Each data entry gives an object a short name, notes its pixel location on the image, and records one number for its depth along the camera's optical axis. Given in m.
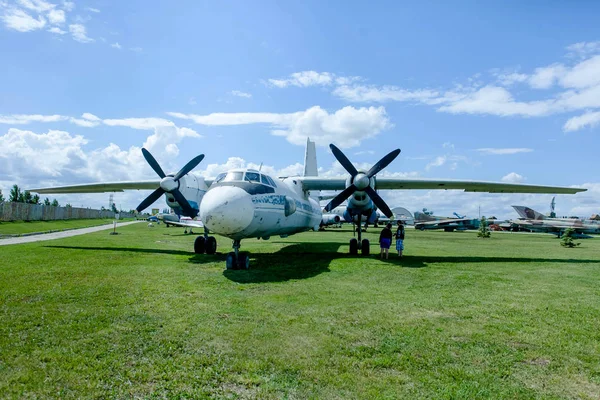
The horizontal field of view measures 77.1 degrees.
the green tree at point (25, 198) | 85.01
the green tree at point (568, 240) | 27.75
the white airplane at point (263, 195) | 12.01
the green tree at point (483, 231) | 41.38
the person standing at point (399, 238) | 17.48
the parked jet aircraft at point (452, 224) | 63.19
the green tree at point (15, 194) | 84.60
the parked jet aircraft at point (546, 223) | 48.13
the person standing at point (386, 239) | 16.58
